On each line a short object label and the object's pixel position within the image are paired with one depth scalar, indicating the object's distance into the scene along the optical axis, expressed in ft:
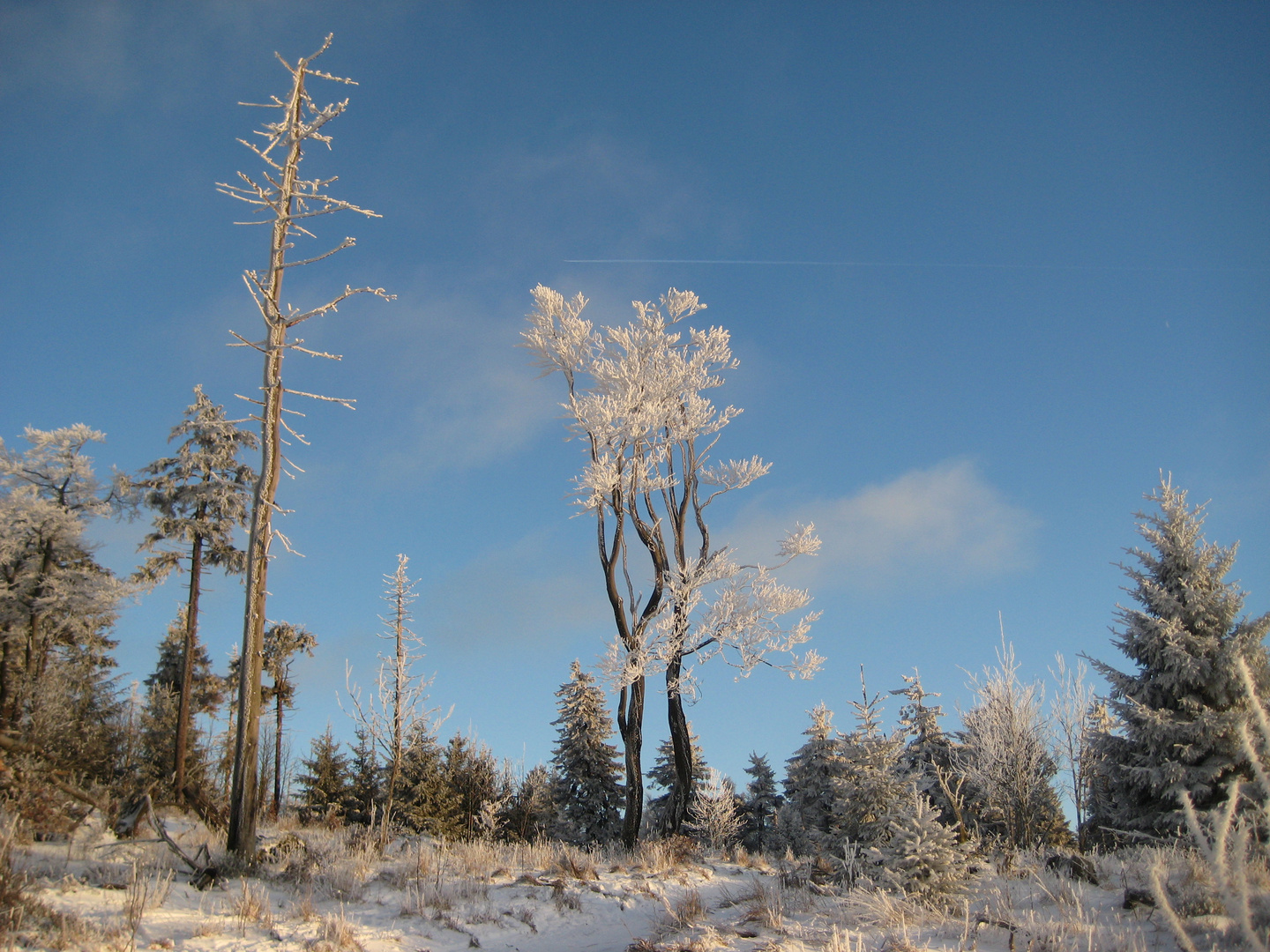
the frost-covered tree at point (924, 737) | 88.48
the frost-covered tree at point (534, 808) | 89.81
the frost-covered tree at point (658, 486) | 46.29
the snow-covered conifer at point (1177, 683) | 45.98
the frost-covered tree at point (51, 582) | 66.33
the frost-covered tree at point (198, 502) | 66.74
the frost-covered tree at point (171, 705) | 74.49
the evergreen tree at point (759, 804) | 112.37
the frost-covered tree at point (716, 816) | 77.46
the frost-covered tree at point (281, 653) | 88.12
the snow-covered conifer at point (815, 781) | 85.87
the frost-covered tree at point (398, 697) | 57.88
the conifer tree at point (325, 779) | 89.45
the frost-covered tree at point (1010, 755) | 52.84
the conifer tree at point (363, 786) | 89.76
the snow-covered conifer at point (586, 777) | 97.04
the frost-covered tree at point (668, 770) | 107.96
